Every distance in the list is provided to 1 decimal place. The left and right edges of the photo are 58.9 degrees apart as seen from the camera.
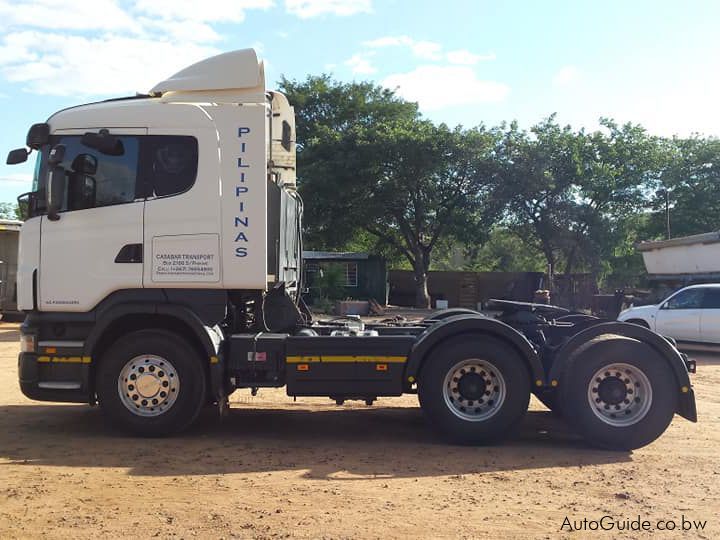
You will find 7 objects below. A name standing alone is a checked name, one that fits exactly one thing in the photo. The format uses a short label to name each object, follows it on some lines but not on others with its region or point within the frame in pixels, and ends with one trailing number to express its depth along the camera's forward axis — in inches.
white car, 537.0
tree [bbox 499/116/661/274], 1089.4
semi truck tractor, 258.7
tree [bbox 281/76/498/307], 1085.1
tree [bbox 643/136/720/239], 1262.3
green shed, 1238.3
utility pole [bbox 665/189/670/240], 1251.8
